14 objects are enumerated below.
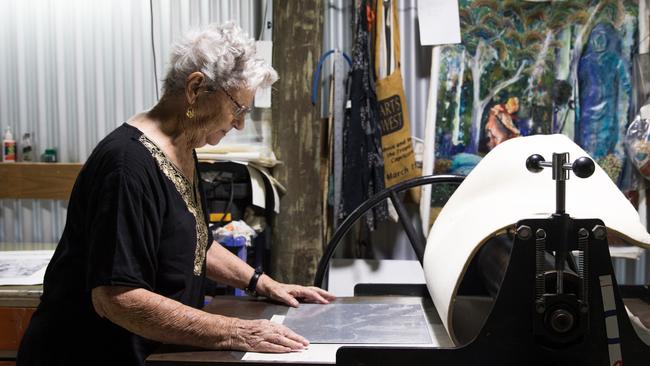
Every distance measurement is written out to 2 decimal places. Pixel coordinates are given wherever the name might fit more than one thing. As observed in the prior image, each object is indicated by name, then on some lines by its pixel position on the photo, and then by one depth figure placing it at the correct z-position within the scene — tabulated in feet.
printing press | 3.47
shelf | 10.27
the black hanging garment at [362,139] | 9.74
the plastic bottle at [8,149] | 10.30
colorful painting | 9.68
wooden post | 9.71
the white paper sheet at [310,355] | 3.98
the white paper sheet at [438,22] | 9.81
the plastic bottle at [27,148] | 10.44
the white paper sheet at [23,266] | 7.20
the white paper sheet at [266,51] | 9.95
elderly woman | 4.22
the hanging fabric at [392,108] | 9.91
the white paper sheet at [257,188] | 9.49
